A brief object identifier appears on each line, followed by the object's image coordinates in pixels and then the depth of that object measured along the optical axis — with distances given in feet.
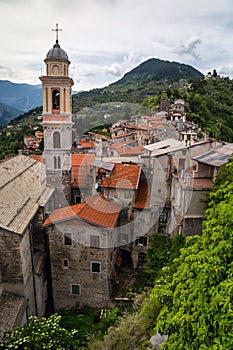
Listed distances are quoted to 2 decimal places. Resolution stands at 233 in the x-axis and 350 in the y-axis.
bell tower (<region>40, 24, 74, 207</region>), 64.39
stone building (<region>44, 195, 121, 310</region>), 54.29
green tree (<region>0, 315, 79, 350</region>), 35.88
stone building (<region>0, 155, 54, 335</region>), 48.49
